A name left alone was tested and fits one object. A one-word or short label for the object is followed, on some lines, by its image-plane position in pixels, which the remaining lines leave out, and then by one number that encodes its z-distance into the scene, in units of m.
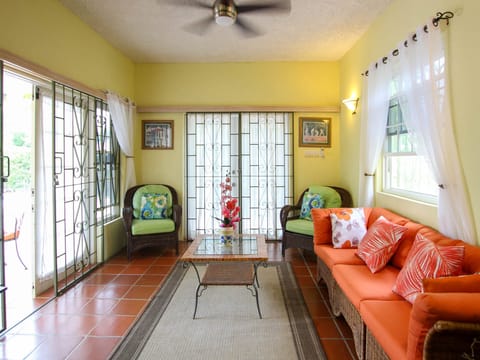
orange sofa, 1.24
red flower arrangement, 3.12
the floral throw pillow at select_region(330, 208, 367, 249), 2.98
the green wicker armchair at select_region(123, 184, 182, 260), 4.03
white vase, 3.11
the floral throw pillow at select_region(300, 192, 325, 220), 4.32
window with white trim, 2.74
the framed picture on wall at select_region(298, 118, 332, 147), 4.89
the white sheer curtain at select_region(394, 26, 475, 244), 2.13
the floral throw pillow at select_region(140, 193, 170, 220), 4.38
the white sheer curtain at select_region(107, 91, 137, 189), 4.04
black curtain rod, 2.22
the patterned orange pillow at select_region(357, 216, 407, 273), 2.41
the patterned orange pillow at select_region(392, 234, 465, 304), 1.79
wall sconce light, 4.08
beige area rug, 2.10
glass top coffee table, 2.60
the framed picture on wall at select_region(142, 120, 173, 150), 4.96
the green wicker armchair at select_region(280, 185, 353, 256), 3.99
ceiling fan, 2.45
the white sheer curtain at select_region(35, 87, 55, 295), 3.00
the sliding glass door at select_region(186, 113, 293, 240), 4.91
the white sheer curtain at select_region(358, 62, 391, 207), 3.17
